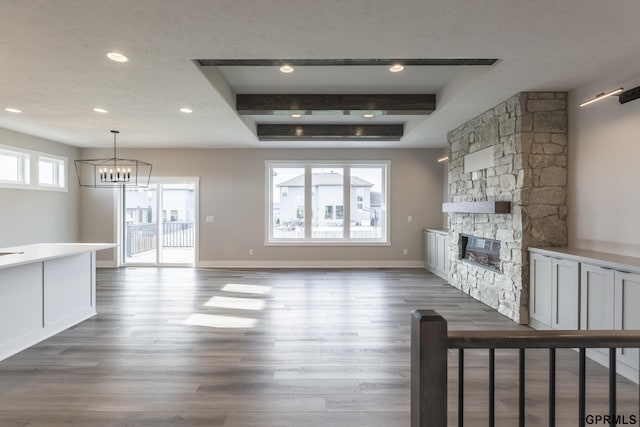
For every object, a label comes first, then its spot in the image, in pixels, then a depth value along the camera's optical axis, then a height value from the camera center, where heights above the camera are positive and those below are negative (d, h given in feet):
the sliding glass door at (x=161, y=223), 24.85 -1.16
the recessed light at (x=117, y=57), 9.47 +4.37
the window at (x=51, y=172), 21.30 +2.35
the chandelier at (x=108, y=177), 24.47 +2.39
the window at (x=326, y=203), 25.00 +0.40
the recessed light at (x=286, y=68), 11.41 +4.89
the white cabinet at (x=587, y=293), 8.64 -2.54
